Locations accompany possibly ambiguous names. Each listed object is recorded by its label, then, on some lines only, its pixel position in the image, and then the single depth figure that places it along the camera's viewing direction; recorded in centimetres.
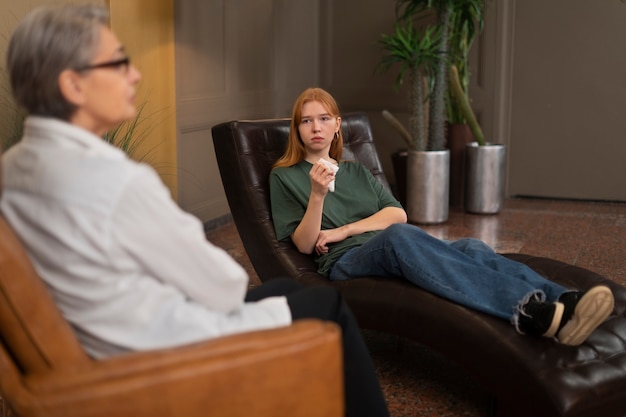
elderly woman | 146
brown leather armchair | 139
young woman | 237
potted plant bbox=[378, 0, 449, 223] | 549
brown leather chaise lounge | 227
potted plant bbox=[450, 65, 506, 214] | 575
